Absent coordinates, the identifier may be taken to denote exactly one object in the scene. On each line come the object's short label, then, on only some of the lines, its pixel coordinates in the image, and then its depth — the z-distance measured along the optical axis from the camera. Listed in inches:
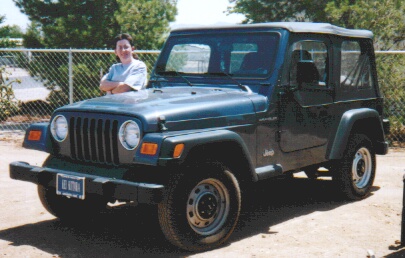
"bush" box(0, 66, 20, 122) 524.7
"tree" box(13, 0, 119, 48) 559.5
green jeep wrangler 194.2
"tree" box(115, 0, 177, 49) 559.5
